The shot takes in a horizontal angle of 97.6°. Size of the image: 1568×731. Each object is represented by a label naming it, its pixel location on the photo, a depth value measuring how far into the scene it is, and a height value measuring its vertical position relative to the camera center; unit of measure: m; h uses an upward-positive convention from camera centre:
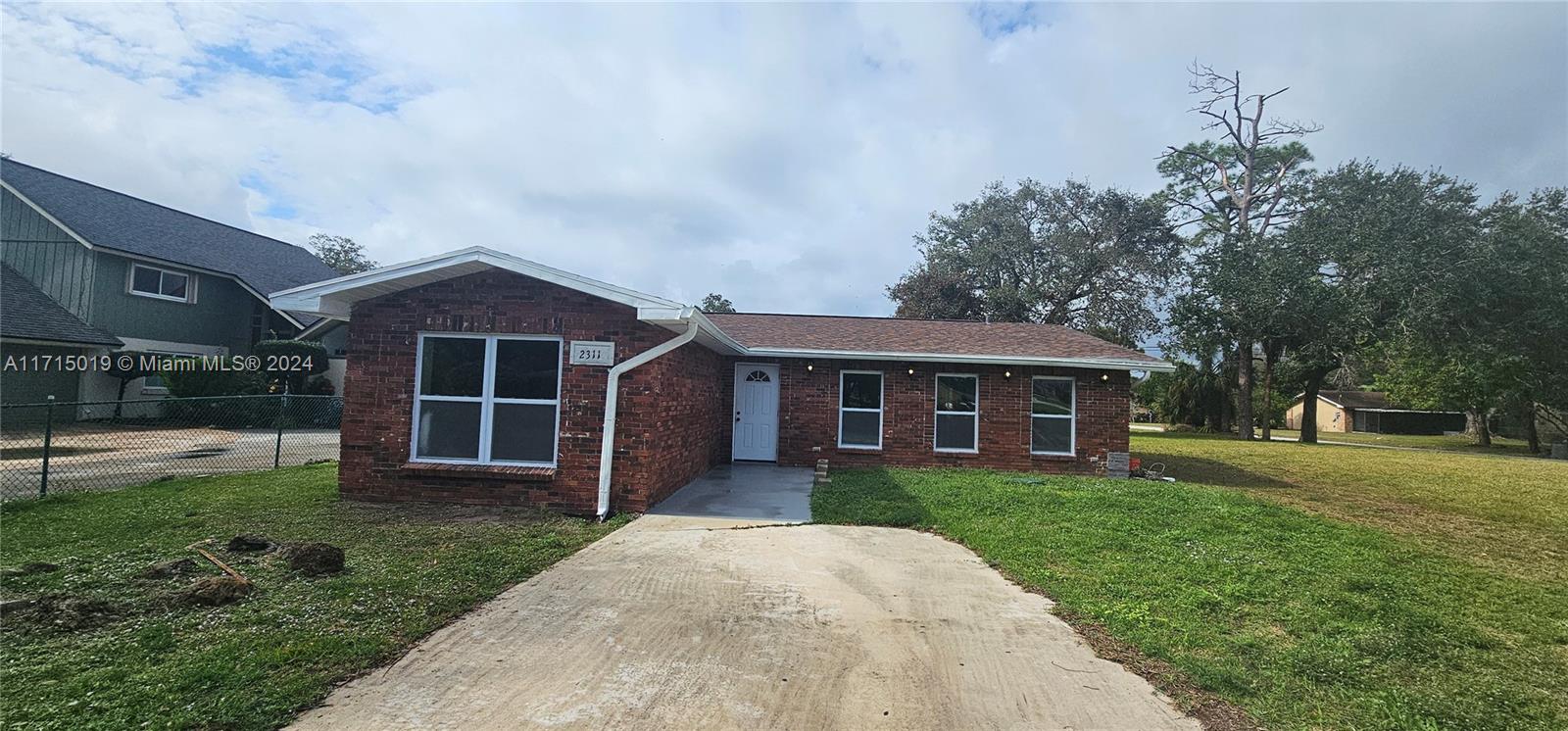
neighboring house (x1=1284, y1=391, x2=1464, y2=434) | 42.97 +0.60
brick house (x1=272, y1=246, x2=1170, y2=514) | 7.77 +0.11
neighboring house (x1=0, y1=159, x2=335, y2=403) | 16.33 +2.56
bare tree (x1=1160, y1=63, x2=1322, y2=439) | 27.61 +10.31
